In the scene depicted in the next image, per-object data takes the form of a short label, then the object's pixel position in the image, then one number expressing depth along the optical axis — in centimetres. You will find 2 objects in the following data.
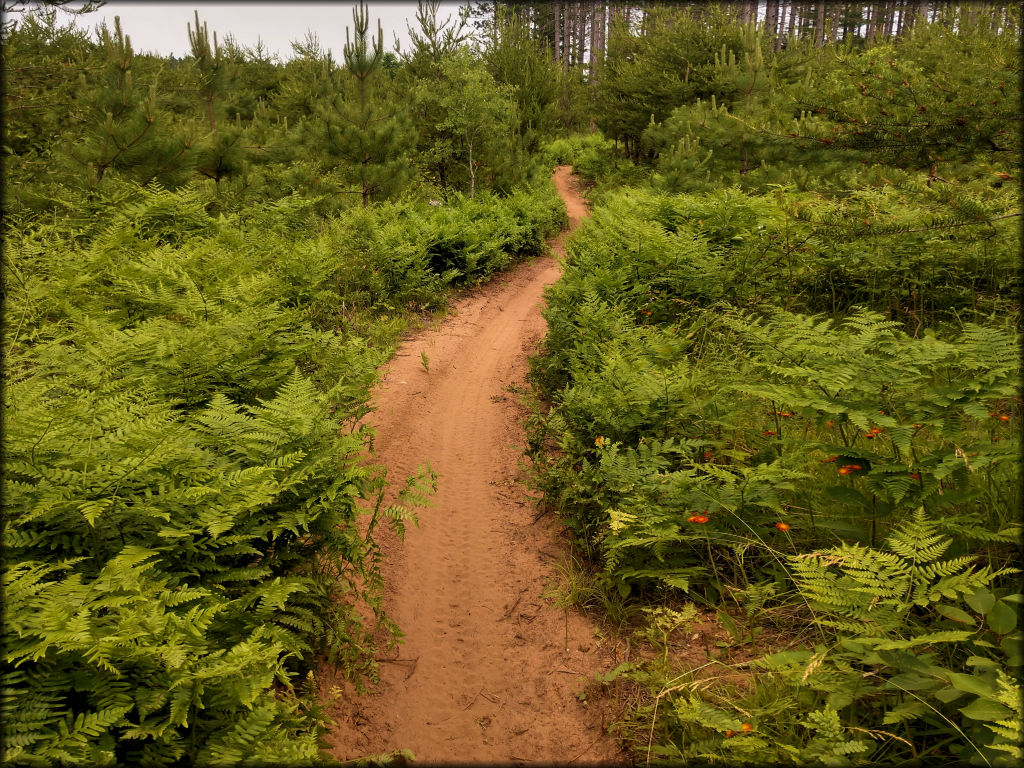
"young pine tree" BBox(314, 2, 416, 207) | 1316
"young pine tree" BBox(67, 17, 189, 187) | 885
